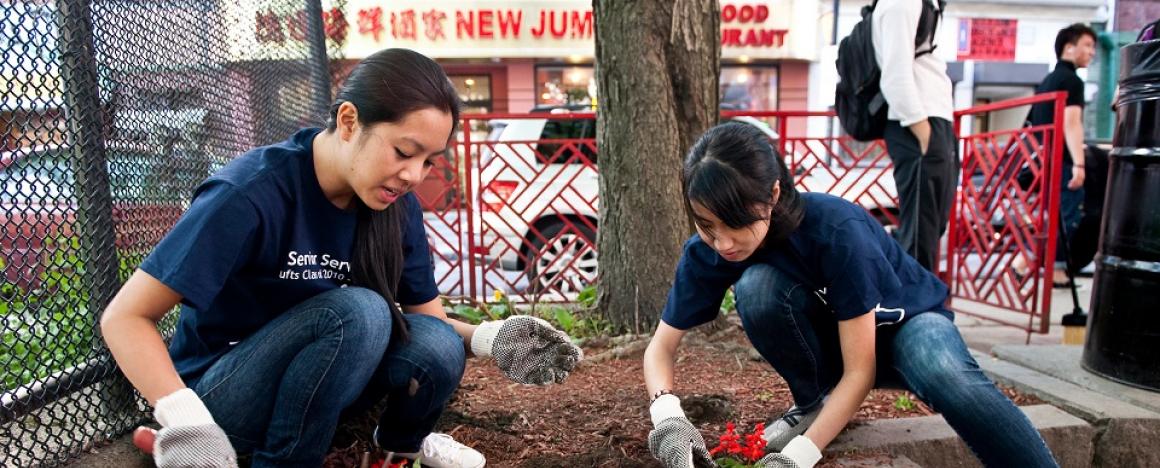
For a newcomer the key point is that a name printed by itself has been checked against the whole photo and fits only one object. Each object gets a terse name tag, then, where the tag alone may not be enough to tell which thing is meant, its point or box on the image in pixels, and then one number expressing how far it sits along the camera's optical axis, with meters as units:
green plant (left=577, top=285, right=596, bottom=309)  3.81
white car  4.70
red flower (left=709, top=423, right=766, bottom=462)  1.88
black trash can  2.58
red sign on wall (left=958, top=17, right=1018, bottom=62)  13.77
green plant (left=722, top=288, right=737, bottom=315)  3.61
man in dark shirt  4.71
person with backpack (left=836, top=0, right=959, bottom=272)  3.37
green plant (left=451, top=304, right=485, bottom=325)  3.47
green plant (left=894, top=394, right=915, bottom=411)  2.58
